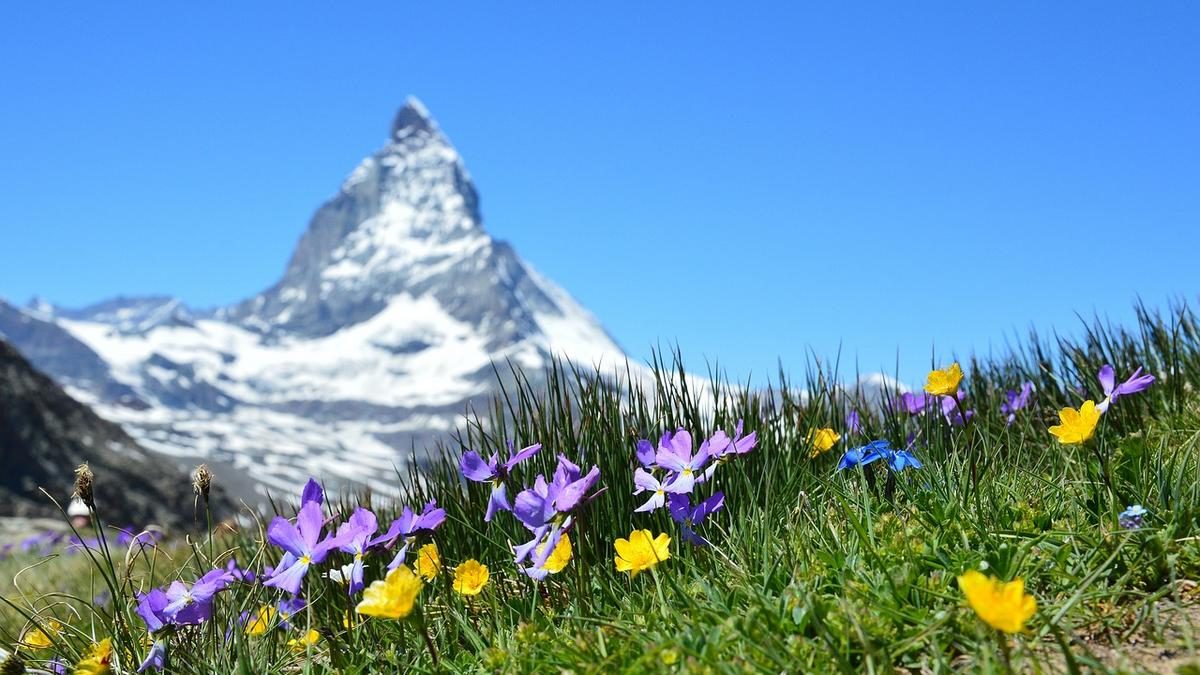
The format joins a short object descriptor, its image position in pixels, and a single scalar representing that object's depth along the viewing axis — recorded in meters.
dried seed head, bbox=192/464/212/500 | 2.76
